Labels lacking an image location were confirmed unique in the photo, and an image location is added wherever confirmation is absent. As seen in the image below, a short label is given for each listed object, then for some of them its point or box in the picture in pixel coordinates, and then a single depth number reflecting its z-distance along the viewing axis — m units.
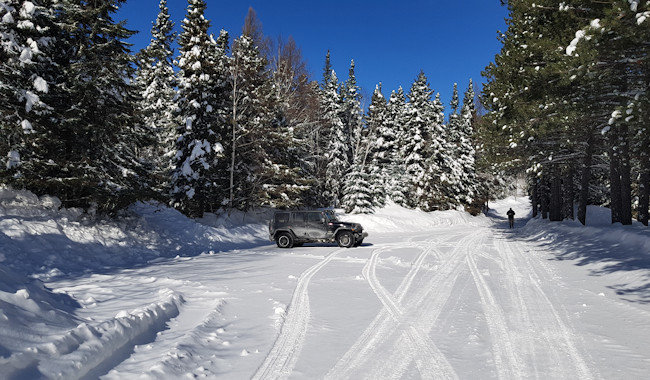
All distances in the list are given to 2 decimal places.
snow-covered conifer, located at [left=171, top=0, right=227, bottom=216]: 20.86
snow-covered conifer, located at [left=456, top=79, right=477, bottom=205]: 47.44
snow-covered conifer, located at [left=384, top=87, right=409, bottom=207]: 40.85
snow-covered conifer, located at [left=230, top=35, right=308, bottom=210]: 23.08
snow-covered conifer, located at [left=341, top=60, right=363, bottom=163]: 42.72
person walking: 30.66
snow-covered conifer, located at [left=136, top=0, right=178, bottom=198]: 27.24
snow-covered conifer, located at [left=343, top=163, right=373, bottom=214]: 31.62
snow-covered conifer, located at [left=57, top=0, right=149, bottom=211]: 12.09
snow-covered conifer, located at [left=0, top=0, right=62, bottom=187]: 10.98
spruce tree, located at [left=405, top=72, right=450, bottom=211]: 42.44
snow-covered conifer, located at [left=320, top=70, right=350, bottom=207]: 38.88
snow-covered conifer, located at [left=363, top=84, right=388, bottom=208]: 35.81
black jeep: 16.66
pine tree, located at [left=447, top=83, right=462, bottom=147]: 50.28
